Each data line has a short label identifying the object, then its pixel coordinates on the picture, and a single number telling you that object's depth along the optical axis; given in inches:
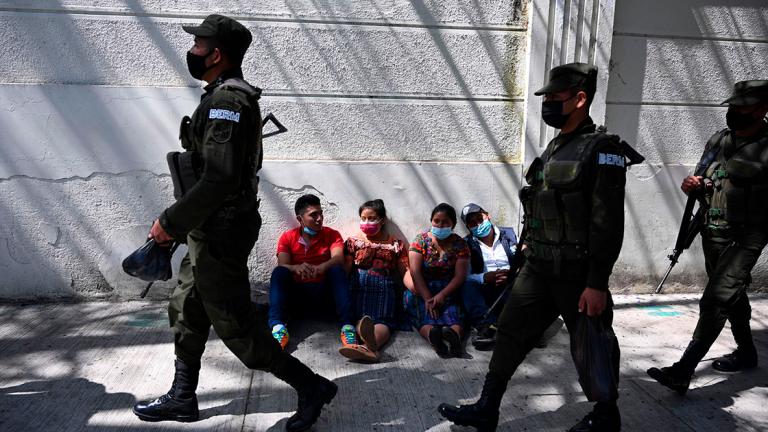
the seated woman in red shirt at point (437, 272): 166.1
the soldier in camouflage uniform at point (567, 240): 100.5
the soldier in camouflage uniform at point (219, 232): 99.7
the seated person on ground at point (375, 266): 168.7
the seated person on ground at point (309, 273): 165.3
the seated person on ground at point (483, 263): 169.5
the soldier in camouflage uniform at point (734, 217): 128.8
